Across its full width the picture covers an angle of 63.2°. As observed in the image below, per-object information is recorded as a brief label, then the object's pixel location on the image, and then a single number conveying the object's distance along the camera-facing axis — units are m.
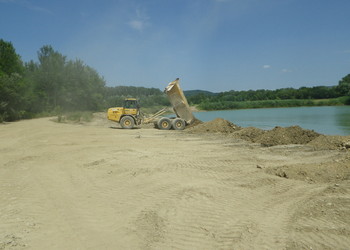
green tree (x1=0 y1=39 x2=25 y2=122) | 24.42
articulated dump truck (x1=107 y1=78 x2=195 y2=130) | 18.66
